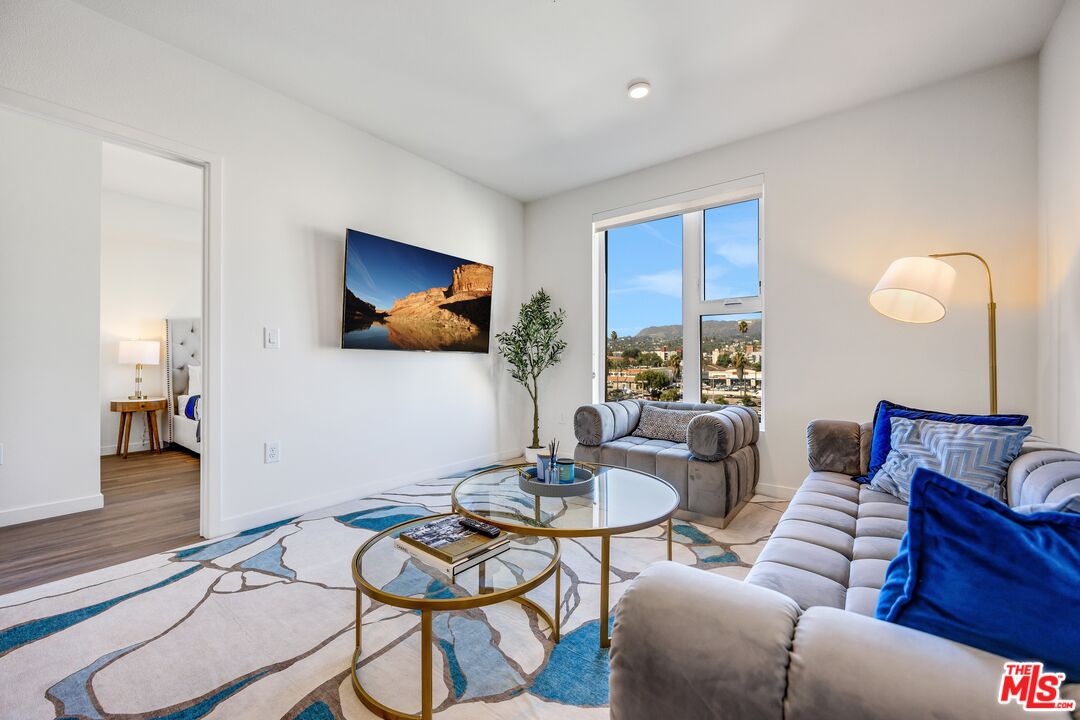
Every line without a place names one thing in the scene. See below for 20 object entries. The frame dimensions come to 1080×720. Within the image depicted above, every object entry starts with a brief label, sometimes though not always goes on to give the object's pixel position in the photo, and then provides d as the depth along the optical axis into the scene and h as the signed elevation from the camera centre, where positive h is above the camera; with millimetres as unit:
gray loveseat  2703 -604
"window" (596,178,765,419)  3523 +484
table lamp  4660 +65
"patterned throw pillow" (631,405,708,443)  3363 -480
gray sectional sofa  597 -430
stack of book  1384 -589
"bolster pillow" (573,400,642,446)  3191 -448
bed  4902 -127
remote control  1546 -579
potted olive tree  4289 +161
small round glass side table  1188 -645
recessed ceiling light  2699 +1618
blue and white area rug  1337 -991
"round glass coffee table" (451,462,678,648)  1548 -570
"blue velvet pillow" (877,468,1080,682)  614 -305
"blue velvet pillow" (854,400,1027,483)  2008 -286
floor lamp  2174 +343
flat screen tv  3158 +471
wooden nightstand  4535 -523
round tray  1898 -539
